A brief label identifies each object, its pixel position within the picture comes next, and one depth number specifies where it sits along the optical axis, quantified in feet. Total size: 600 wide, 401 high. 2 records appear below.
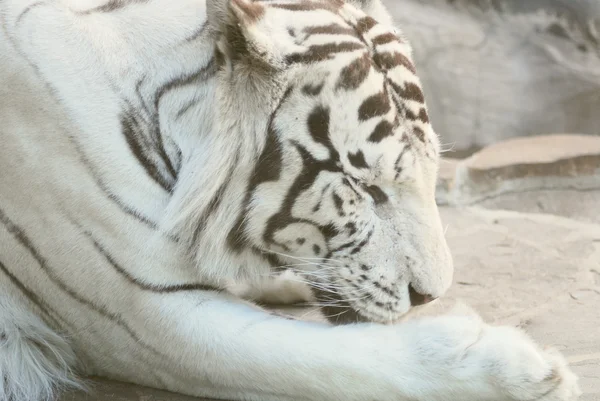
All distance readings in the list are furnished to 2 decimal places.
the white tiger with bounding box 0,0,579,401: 16.38
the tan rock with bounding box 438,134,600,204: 19.87
